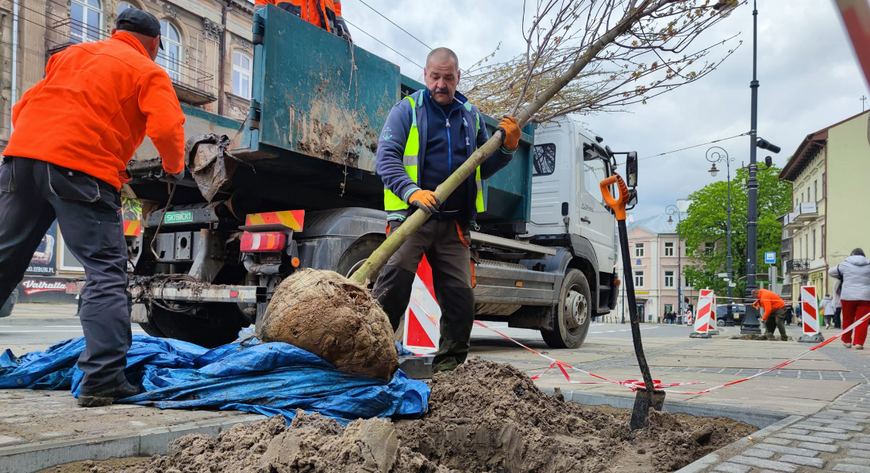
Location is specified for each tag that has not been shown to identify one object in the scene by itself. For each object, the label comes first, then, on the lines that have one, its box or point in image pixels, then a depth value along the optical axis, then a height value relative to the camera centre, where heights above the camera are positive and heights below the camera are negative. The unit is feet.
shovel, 10.29 -1.24
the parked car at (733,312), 100.47 -7.14
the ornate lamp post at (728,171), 74.97 +12.76
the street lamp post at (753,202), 49.96 +5.17
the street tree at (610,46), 12.91 +4.92
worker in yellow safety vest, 12.85 +1.56
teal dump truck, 15.23 +1.89
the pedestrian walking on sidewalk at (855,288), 35.09 -1.01
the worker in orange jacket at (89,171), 9.66 +1.27
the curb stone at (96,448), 6.35 -2.12
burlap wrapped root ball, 9.46 -0.97
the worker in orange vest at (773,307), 46.46 -2.84
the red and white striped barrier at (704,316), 52.54 -4.06
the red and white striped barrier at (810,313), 42.47 -2.98
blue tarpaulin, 9.46 -1.99
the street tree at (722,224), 150.00 +10.20
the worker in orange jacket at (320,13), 18.52 +7.18
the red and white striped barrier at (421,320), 18.60 -1.74
